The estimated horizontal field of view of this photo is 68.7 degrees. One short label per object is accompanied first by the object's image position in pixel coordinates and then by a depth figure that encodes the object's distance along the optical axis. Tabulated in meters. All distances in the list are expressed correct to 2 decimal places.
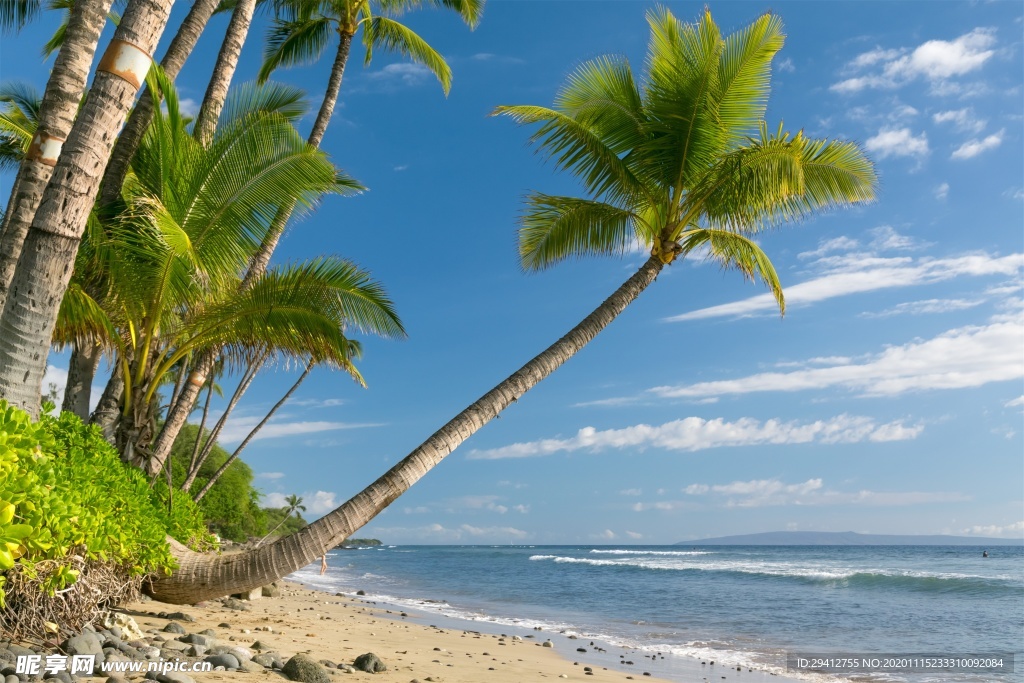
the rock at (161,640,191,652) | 6.27
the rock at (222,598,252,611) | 11.45
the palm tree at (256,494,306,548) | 59.22
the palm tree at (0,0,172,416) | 5.18
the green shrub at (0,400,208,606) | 3.56
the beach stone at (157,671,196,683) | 5.10
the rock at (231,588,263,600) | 13.81
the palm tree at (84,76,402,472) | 8.16
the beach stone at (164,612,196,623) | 8.48
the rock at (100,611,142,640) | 6.33
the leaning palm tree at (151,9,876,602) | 8.90
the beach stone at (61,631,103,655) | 5.27
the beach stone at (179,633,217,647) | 6.67
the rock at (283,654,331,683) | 6.15
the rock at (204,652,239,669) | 6.06
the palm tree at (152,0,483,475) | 13.63
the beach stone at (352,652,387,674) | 7.31
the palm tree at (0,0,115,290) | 5.85
